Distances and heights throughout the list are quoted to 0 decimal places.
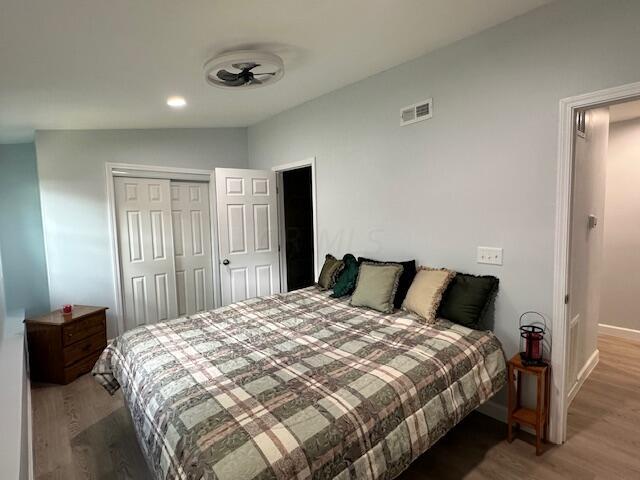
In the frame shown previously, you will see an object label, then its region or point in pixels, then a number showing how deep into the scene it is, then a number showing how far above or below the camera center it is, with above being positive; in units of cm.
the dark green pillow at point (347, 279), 297 -57
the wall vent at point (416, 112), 259 +77
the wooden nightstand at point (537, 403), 202 -118
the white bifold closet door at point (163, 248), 375 -34
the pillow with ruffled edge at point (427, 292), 230 -55
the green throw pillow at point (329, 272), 320 -55
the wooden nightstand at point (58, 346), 297 -109
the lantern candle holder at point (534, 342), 207 -80
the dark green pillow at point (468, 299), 222 -58
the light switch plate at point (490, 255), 229 -31
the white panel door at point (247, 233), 378 -19
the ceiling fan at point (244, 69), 208 +95
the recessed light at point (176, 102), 295 +102
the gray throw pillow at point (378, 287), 254 -57
